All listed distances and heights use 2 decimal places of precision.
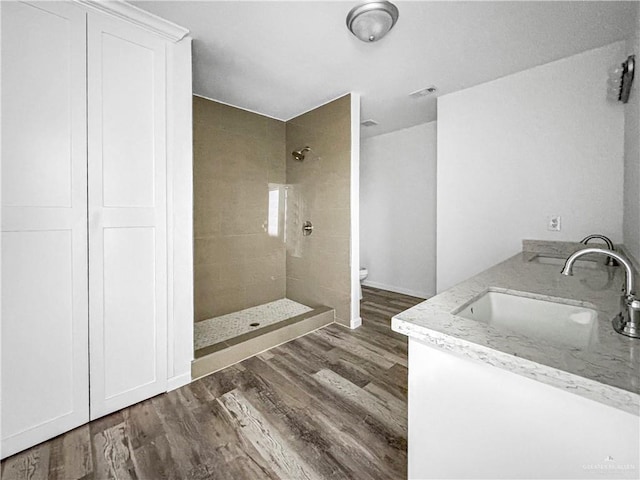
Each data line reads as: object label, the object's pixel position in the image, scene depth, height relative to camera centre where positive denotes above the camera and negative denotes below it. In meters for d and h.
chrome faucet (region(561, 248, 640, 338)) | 0.65 -0.17
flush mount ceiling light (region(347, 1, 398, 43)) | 1.53 +1.28
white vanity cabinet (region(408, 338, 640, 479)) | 0.49 -0.41
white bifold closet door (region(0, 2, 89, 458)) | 1.24 +0.06
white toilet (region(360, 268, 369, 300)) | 3.71 -0.52
